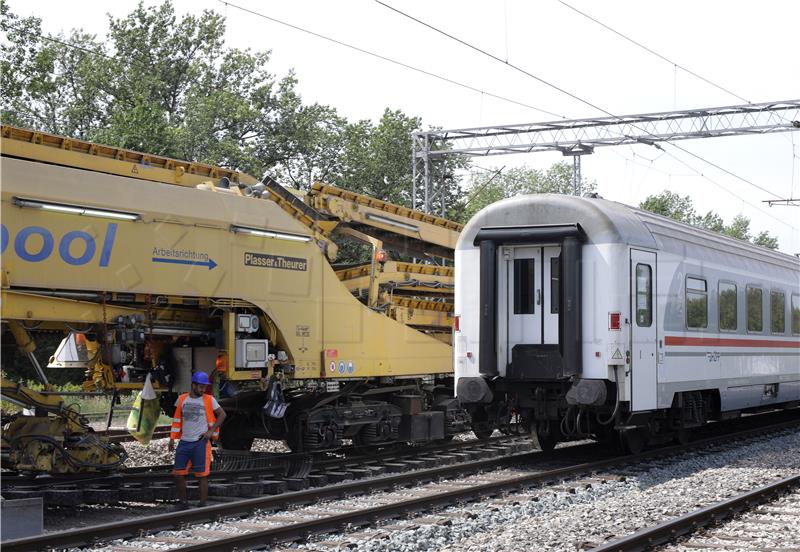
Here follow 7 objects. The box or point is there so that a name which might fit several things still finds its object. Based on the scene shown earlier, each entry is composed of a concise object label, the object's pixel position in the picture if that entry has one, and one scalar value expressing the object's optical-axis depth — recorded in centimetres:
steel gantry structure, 2833
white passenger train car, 1276
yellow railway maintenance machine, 1070
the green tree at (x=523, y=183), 7562
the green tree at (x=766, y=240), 9314
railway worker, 1094
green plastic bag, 1186
